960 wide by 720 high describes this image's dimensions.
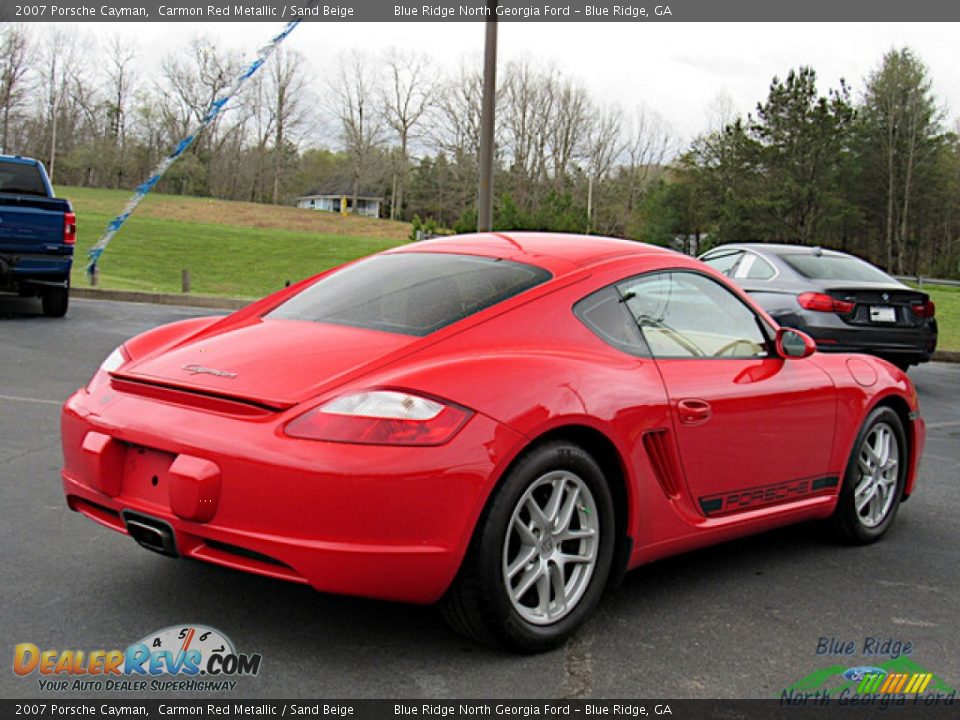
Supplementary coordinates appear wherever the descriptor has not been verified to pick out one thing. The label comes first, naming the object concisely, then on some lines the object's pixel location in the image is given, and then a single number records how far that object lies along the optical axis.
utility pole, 15.69
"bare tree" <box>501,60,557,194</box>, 77.12
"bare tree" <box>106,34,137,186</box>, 91.50
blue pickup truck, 12.91
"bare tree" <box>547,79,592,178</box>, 78.94
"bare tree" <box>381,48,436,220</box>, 84.00
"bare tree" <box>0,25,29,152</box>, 71.62
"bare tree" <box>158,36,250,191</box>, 84.75
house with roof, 101.06
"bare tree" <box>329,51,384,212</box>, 88.00
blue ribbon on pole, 18.91
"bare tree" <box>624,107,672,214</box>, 83.62
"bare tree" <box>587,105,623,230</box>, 82.06
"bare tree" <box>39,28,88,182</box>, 84.00
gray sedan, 10.49
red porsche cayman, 3.07
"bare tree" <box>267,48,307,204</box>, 88.44
